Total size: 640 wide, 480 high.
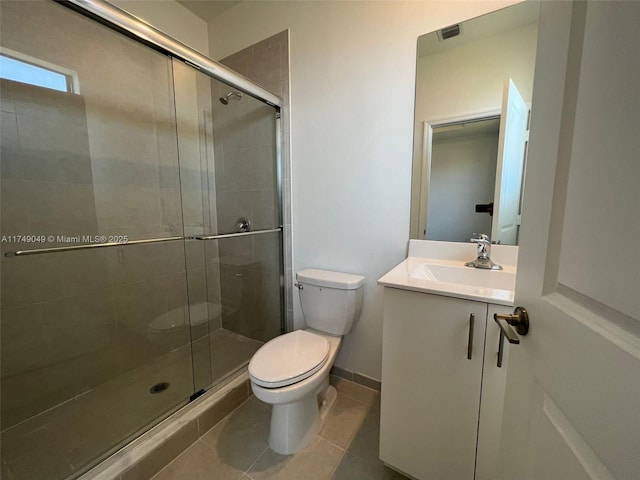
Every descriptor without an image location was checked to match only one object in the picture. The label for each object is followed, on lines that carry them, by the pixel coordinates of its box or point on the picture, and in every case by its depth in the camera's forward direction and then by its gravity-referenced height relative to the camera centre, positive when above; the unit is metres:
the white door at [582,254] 0.29 -0.06
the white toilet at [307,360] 1.14 -0.71
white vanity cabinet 0.83 -0.61
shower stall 1.25 -0.12
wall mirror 1.15 +0.42
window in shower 1.22 +0.70
